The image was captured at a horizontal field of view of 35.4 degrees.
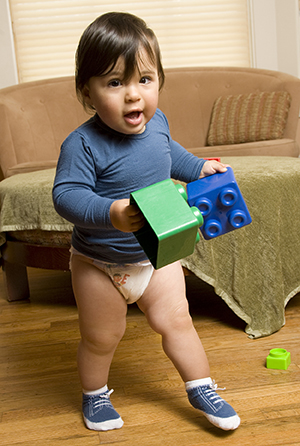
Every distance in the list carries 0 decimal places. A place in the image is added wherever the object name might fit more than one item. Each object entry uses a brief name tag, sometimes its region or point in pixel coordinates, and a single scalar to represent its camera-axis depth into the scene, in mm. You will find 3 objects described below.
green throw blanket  1318
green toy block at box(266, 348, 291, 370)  1116
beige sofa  2301
